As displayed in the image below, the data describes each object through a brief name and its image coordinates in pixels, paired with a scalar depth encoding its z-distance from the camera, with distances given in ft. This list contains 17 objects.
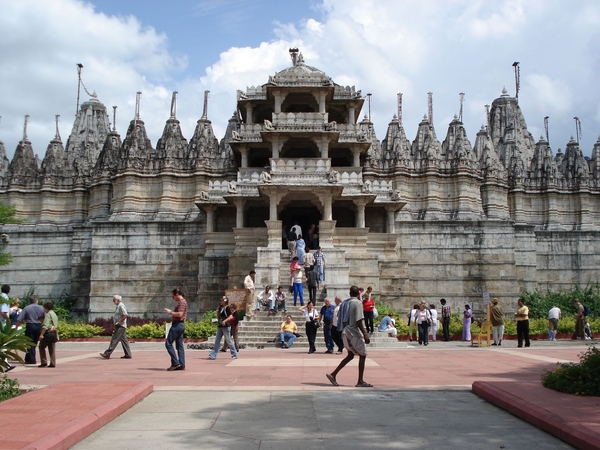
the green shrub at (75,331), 81.66
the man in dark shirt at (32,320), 50.83
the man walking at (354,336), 36.23
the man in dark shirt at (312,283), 75.92
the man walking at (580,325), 81.56
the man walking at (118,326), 53.42
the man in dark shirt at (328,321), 59.47
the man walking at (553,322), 82.17
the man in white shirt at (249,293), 76.95
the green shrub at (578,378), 31.01
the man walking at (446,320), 79.61
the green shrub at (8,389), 31.19
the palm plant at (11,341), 33.98
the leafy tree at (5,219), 101.93
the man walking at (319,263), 80.02
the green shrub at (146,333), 80.07
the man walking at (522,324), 67.26
